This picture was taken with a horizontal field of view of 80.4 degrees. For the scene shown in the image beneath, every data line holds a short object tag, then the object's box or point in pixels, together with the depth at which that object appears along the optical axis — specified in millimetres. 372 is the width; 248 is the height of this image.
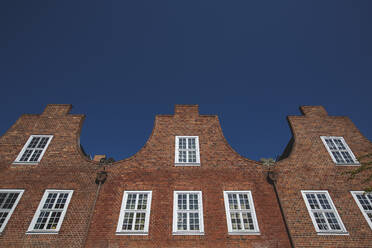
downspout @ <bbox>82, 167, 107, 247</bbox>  12230
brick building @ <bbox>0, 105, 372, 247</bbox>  11070
